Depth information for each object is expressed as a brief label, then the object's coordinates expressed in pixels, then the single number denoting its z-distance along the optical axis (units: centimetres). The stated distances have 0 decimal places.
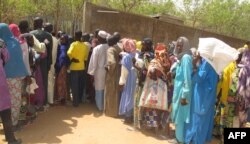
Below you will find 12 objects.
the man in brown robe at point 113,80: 741
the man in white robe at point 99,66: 755
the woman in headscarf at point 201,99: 583
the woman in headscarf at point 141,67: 660
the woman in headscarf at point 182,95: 586
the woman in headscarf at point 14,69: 568
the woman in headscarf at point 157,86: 638
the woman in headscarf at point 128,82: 705
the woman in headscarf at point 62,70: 762
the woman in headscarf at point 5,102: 525
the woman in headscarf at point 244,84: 592
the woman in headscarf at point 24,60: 604
